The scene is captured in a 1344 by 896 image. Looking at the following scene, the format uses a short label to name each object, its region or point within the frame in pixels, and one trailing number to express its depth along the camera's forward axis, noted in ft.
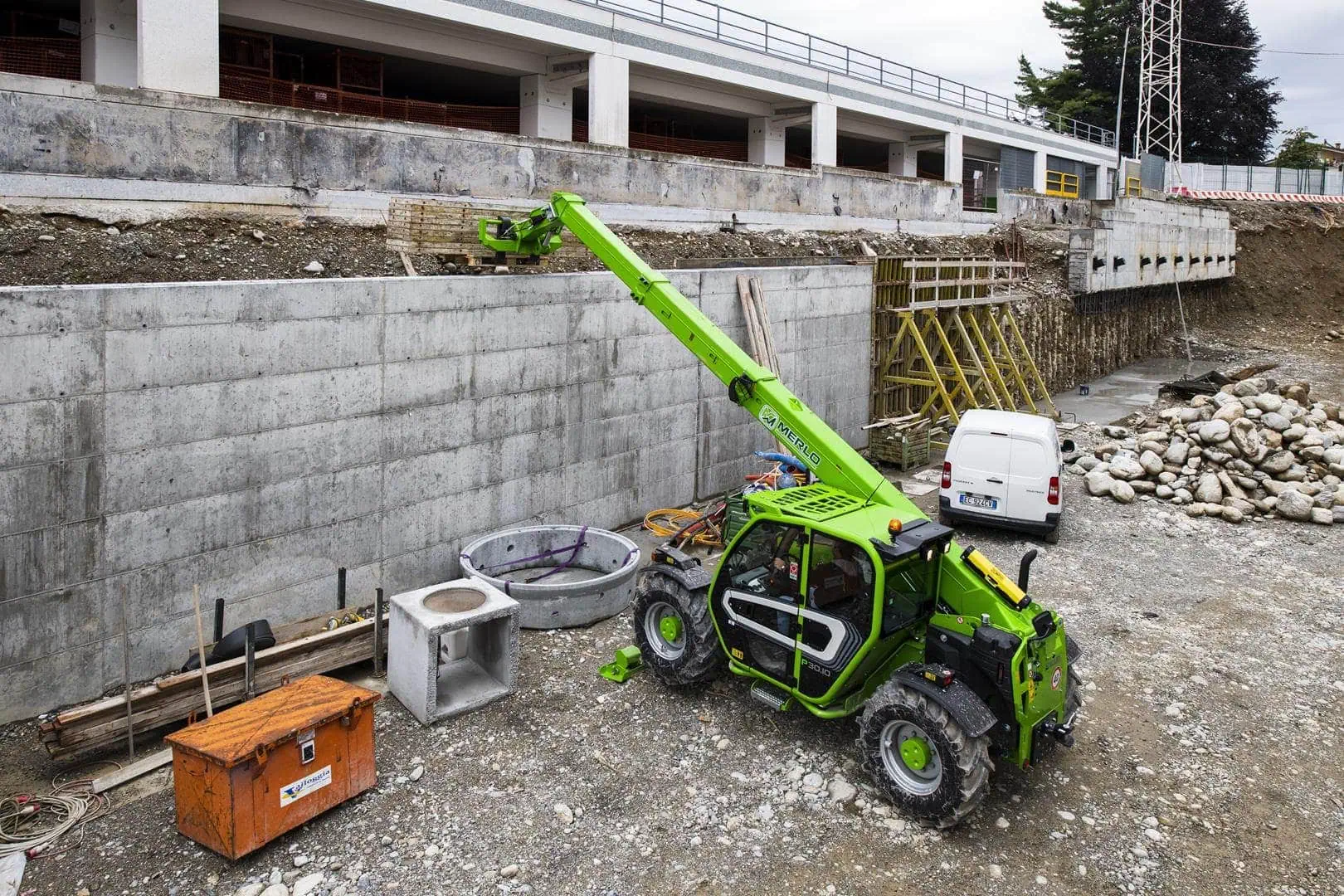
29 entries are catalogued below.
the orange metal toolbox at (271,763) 17.80
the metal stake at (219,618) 24.75
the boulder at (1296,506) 42.47
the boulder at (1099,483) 45.85
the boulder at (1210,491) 44.06
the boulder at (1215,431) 47.30
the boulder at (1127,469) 46.62
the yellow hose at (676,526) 37.40
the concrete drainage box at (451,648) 23.44
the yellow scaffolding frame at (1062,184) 144.25
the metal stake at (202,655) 21.24
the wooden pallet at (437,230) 34.19
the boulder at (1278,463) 46.11
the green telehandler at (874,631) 19.86
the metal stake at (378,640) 25.59
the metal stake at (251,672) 22.82
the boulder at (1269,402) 51.44
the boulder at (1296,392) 57.31
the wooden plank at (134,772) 20.48
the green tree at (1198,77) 175.22
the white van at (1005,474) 38.60
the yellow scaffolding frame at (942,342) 53.36
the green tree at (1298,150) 194.18
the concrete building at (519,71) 51.44
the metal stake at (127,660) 21.50
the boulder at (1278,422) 49.21
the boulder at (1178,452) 46.88
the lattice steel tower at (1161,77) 140.46
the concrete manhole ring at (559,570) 29.27
